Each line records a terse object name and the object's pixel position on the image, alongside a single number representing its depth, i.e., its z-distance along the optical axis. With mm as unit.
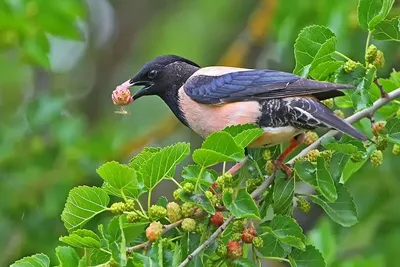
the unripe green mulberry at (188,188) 7320
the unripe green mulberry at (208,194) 7414
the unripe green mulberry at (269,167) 8348
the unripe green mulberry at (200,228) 7417
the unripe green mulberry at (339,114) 8781
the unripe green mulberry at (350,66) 7981
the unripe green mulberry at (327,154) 8086
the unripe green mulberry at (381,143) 8328
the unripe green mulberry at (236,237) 7500
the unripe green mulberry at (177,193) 7340
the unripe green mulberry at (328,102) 9025
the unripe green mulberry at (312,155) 8097
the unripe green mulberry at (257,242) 7496
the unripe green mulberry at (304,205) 7992
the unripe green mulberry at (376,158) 8359
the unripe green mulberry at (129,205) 7301
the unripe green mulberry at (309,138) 8906
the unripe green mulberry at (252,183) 8234
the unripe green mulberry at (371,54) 7902
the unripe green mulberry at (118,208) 7277
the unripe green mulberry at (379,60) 7996
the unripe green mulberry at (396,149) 8531
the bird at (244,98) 8469
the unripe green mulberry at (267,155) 8617
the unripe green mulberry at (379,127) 8227
